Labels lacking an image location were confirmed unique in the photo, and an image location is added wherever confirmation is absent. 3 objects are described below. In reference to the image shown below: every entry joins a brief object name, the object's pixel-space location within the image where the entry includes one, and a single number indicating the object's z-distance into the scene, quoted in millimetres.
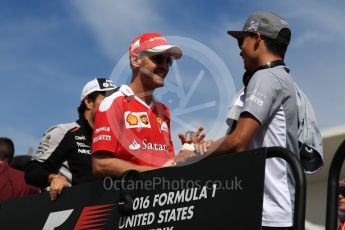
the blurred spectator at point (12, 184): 11430
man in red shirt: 7594
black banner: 5539
